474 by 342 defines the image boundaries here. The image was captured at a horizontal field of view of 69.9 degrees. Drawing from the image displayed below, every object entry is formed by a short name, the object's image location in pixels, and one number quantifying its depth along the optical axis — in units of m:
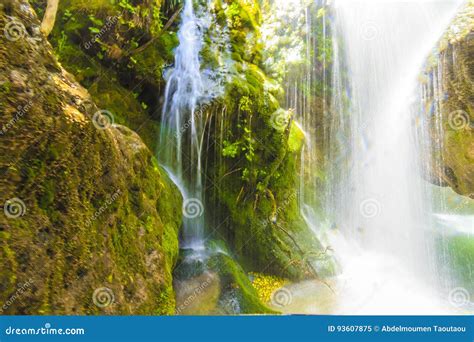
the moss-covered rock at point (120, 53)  6.33
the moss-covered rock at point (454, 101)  8.85
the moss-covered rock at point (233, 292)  5.19
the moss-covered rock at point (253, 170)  7.39
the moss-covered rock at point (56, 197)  2.26
